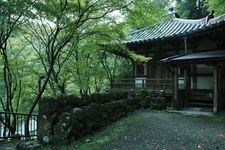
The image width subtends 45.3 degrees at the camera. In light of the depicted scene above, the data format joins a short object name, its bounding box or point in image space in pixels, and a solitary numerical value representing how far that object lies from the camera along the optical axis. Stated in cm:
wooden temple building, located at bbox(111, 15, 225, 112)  1199
